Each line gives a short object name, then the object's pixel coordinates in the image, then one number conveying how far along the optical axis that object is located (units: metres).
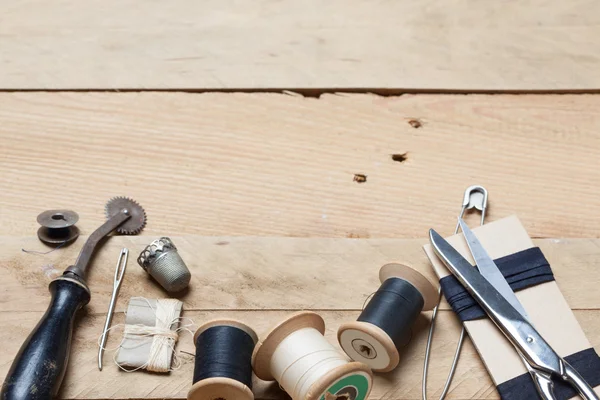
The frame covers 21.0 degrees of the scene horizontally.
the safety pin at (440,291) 0.77
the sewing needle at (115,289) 0.78
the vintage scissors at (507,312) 0.76
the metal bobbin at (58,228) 0.81
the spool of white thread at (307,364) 0.73
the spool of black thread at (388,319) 0.76
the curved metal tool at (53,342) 0.74
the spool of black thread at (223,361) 0.74
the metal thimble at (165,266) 0.79
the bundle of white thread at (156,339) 0.77
